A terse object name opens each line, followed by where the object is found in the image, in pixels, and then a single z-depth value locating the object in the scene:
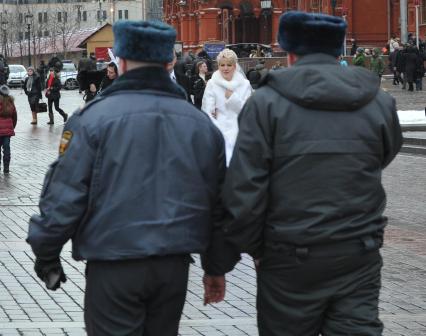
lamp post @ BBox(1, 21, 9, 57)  114.47
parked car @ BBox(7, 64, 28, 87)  73.62
